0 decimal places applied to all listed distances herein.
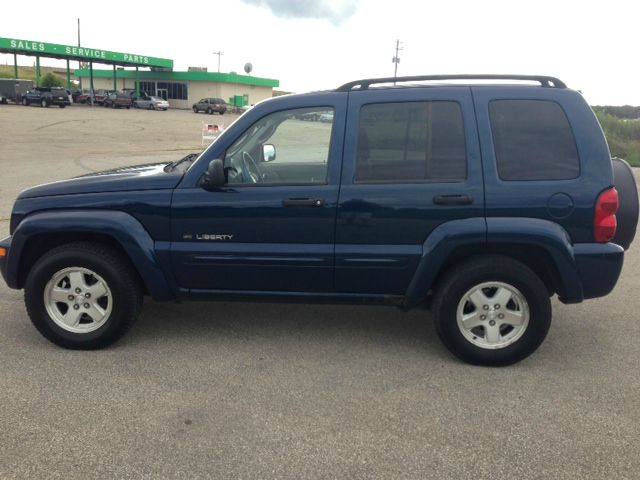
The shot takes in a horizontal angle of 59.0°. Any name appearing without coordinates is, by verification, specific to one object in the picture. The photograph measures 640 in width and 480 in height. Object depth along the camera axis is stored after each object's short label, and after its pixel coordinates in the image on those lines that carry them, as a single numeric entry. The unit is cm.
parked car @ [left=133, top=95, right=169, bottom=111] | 5625
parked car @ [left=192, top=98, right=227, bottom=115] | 5436
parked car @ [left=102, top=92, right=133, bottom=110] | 5459
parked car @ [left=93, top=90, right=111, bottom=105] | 5569
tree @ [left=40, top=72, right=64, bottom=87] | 6581
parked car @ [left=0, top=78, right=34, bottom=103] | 4994
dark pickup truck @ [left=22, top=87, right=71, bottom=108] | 4766
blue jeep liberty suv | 364
